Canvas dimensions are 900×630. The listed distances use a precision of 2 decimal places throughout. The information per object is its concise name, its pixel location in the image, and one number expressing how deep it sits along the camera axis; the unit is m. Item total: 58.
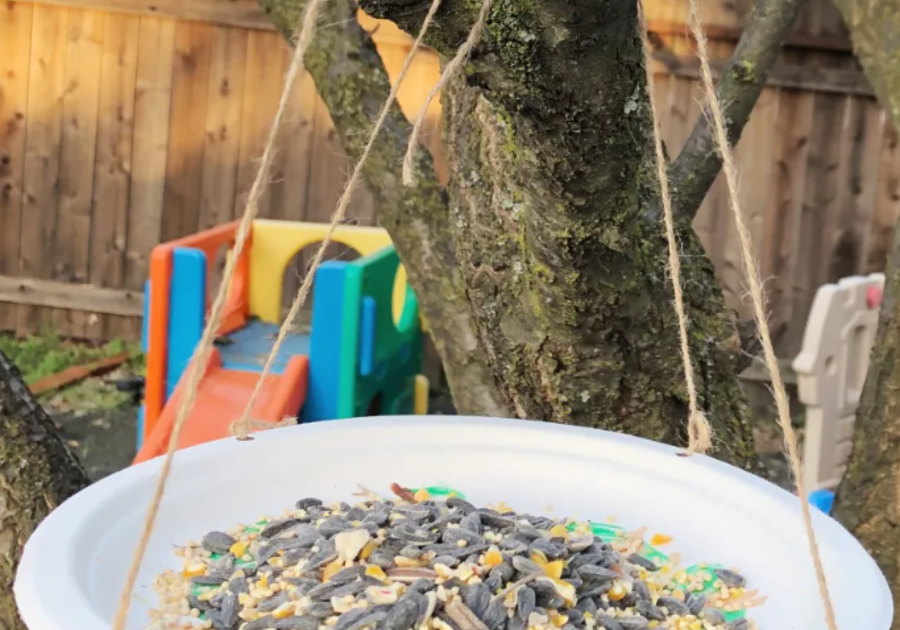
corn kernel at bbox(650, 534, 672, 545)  0.84
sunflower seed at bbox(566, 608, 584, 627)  0.69
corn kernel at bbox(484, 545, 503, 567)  0.71
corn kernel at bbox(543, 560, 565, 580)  0.71
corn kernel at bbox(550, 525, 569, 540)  0.78
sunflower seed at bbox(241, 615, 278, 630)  0.66
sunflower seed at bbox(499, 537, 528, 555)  0.74
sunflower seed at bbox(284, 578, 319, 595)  0.71
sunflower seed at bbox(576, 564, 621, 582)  0.74
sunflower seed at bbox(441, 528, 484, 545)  0.75
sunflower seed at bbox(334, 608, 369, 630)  0.64
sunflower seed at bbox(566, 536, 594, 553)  0.76
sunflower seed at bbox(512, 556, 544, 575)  0.71
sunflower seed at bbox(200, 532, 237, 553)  0.79
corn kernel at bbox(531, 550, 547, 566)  0.73
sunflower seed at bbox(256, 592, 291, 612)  0.69
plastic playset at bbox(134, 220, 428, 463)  2.08
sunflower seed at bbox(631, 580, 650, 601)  0.74
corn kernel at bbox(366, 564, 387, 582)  0.71
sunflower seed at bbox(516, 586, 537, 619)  0.67
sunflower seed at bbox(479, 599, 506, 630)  0.66
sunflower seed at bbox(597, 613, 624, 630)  0.69
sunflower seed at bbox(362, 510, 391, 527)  0.78
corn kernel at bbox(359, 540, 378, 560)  0.73
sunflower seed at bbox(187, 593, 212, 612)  0.70
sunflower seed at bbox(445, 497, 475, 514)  0.81
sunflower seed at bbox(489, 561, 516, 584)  0.70
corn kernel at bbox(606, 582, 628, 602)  0.73
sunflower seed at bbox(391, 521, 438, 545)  0.76
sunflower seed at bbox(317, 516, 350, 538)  0.78
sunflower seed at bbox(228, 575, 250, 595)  0.72
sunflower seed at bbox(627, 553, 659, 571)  0.80
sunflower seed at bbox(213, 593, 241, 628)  0.68
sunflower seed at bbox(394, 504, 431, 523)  0.79
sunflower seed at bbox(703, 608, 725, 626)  0.72
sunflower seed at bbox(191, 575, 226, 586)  0.74
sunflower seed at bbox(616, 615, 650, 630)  0.70
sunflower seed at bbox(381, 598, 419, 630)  0.63
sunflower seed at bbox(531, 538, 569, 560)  0.74
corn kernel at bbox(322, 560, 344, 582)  0.72
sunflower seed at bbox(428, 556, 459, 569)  0.72
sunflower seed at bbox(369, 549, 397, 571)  0.72
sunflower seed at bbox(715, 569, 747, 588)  0.76
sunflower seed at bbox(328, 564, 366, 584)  0.70
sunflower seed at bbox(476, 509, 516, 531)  0.79
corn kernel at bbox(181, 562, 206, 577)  0.75
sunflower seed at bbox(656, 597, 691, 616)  0.73
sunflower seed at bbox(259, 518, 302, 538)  0.81
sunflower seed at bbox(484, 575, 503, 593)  0.69
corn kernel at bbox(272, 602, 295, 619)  0.67
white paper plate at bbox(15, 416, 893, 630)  0.64
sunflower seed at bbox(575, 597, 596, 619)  0.71
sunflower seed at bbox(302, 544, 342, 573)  0.73
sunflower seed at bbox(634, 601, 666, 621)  0.72
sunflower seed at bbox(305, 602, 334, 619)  0.66
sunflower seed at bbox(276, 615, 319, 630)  0.65
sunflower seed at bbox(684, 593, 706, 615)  0.73
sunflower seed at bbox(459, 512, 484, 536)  0.77
